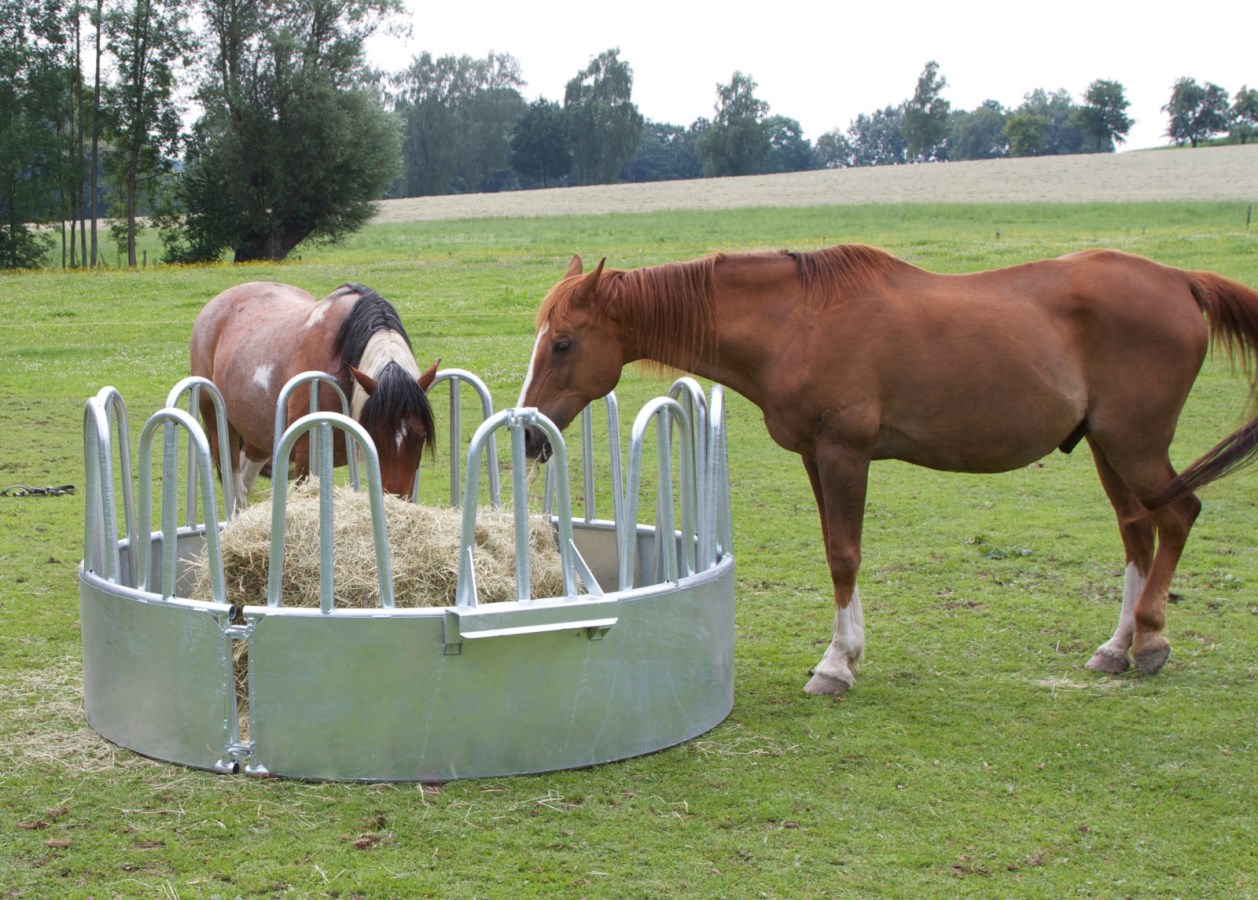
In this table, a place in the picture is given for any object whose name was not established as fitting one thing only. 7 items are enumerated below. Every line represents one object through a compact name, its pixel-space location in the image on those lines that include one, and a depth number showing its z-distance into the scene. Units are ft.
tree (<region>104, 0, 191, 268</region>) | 112.06
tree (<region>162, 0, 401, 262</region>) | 111.96
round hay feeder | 12.47
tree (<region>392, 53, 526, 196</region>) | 276.21
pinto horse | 17.02
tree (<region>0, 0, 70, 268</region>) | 114.83
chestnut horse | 15.76
